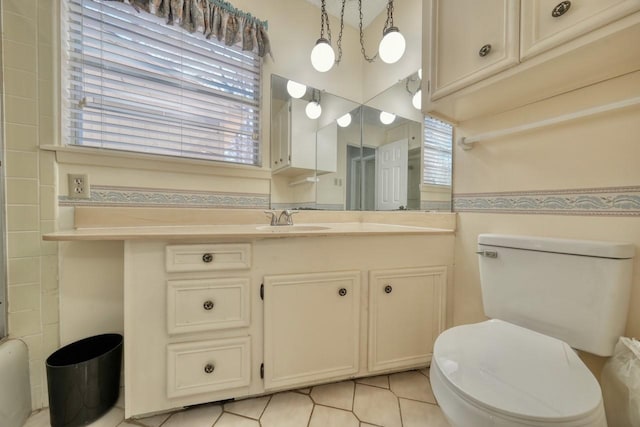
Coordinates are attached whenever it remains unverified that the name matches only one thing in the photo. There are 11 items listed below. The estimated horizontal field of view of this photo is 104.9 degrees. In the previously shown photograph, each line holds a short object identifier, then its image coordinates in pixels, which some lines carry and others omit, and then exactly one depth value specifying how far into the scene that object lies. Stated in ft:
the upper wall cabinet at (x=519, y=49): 2.16
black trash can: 3.08
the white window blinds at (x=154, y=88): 3.84
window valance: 4.14
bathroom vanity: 3.04
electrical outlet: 3.67
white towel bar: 2.48
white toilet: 1.78
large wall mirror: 4.89
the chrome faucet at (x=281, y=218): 4.66
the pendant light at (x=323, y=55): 4.87
